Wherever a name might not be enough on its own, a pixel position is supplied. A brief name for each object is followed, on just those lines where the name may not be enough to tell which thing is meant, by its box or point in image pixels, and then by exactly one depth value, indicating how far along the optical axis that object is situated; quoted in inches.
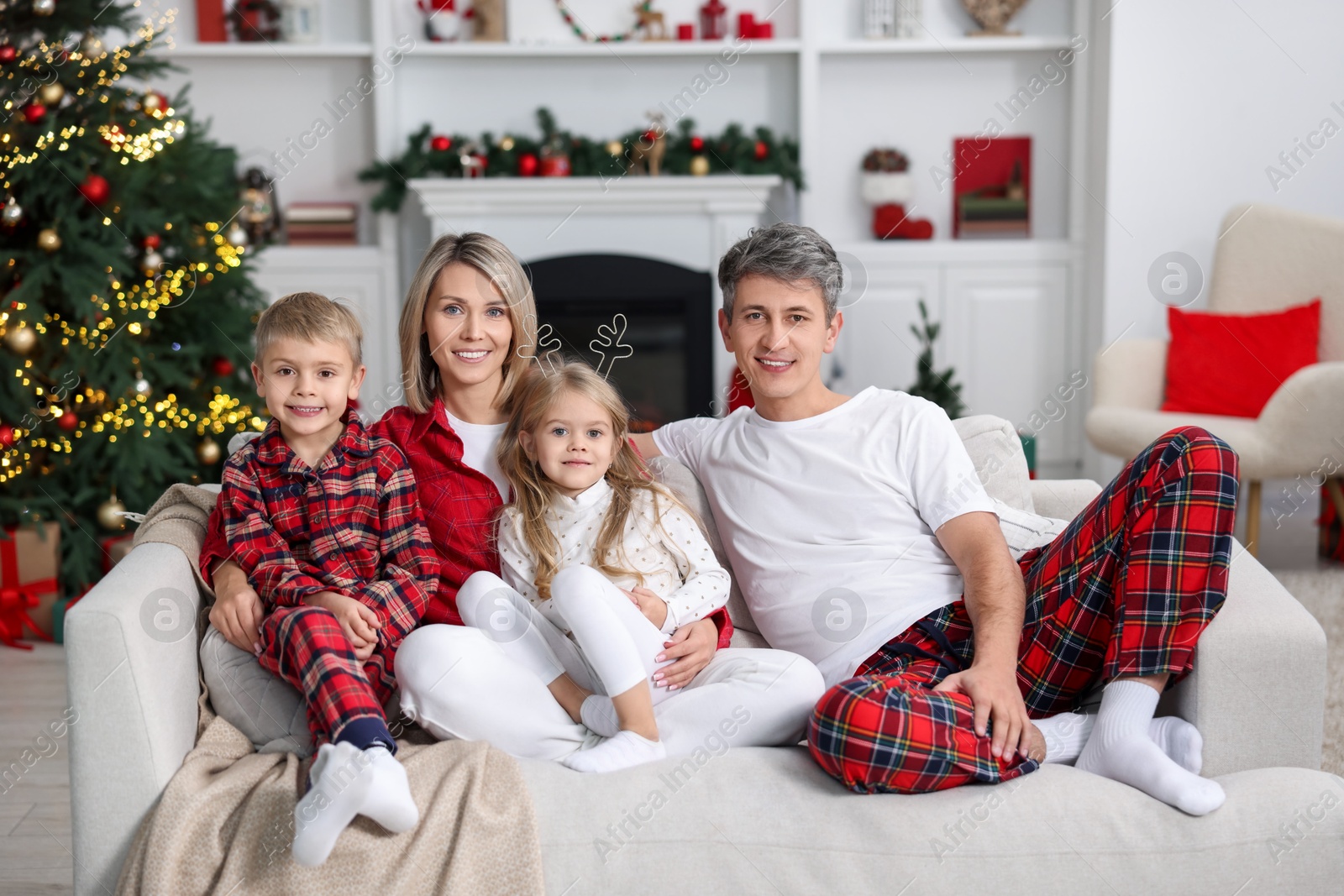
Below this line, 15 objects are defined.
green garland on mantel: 166.7
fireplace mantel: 165.5
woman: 61.4
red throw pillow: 141.0
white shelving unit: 172.9
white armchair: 128.8
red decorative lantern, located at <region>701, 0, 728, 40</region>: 170.2
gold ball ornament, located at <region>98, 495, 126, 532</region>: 120.6
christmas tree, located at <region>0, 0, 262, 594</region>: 114.6
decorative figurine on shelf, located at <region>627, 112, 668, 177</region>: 167.9
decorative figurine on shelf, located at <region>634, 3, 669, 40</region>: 169.2
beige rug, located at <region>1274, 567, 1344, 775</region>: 87.2
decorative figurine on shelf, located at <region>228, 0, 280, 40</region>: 167.9
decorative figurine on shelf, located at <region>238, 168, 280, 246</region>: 165.6
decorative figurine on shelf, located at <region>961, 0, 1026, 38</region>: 170.4
